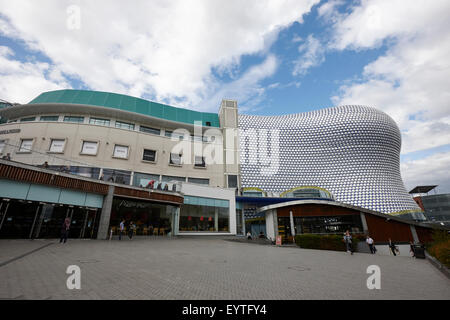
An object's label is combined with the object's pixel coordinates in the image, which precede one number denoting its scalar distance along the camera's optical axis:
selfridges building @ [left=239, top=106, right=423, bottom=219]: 71.12
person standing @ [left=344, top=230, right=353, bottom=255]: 15.18
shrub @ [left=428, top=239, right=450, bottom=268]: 8.99
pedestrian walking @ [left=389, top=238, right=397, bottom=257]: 19.56
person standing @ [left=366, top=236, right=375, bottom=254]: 17.98
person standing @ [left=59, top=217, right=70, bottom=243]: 14.35
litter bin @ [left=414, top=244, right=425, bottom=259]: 13.38
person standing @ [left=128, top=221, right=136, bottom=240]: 19.64
